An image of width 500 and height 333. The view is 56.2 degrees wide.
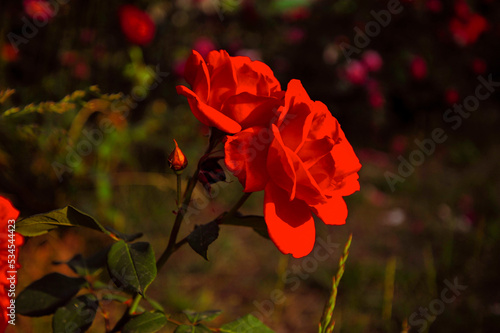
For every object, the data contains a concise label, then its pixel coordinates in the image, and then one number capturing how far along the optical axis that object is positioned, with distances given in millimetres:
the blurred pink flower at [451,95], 2900
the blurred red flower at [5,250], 485
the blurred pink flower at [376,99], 2701
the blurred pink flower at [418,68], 2781
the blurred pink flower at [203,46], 2111
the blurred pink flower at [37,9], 1596
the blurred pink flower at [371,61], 2730
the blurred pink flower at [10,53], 1769
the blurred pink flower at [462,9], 2816
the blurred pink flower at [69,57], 1824
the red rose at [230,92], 514
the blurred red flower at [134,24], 1942
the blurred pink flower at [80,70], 1851
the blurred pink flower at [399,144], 2916
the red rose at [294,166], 497
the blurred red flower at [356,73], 2660
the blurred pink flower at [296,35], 2836
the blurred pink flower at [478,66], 2959
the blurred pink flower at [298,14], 2922
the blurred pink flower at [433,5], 2752
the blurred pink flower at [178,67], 2150
